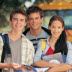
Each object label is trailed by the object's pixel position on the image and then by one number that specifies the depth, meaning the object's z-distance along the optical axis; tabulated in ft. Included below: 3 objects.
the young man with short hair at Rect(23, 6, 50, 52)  14.01
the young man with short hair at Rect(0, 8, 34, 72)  11.70
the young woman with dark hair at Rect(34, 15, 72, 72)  11.64
